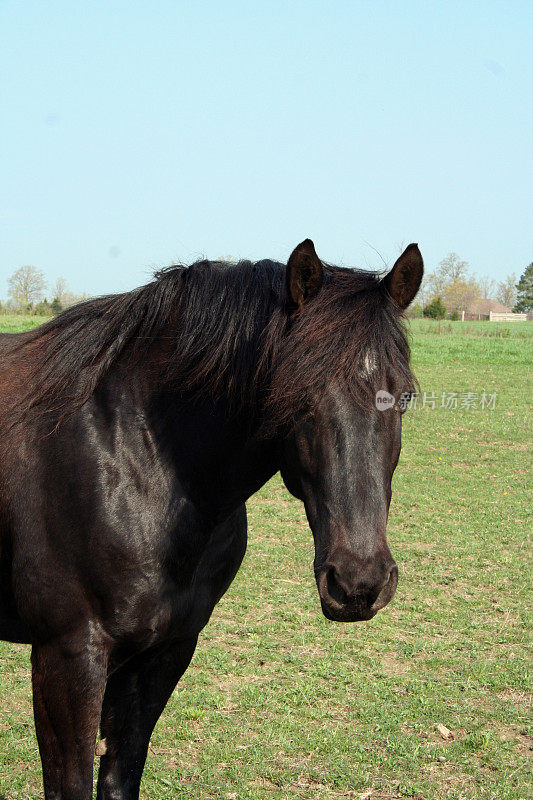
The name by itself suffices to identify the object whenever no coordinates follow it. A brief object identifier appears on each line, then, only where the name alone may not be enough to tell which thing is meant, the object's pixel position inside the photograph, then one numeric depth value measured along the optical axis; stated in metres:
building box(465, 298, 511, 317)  94.06
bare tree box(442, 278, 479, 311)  90.62
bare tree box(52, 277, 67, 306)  51.55
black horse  2.04
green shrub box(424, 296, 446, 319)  58.38
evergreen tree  89.69
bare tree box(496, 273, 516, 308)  97.36
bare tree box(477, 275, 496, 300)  97.56
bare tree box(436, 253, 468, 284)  90.27
